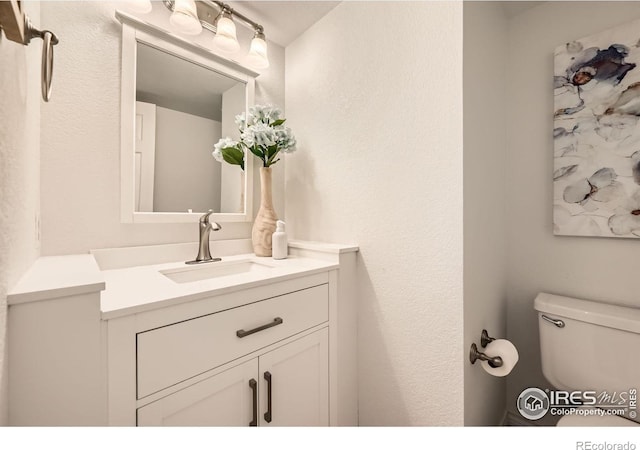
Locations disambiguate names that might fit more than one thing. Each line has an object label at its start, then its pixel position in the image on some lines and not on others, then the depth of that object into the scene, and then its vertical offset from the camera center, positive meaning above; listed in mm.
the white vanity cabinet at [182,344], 503 -300
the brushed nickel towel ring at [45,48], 511 +383
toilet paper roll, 921 -452
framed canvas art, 993 +379
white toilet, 886 -438
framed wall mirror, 1016 +438
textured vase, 1268 +30
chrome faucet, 1136 -38
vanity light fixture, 1056 +895
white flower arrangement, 1219 +424
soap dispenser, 1212 -71
